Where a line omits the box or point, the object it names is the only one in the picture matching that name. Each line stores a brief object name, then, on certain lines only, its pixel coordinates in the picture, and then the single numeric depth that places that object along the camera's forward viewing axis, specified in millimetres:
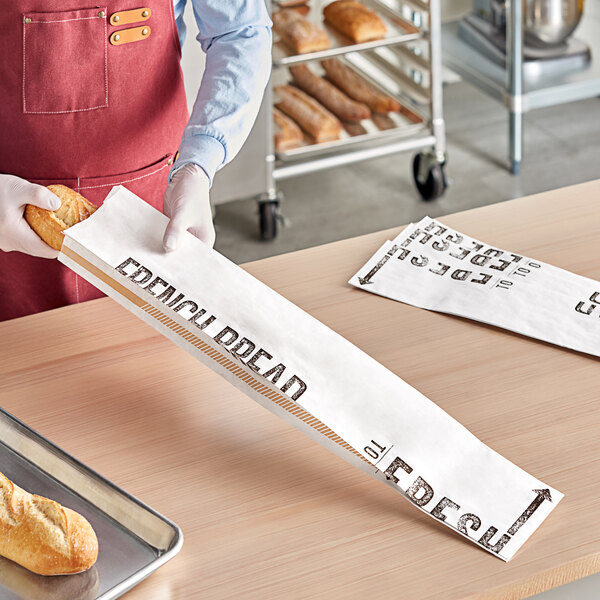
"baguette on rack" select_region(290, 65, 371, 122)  3273
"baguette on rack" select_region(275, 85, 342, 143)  3178
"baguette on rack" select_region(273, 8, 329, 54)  3072
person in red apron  1444
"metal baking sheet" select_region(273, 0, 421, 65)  3082
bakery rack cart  3072
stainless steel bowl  3561
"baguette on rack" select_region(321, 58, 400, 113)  3316
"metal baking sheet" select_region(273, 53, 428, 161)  3164
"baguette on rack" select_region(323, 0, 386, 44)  3117
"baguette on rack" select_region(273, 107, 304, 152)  3156
